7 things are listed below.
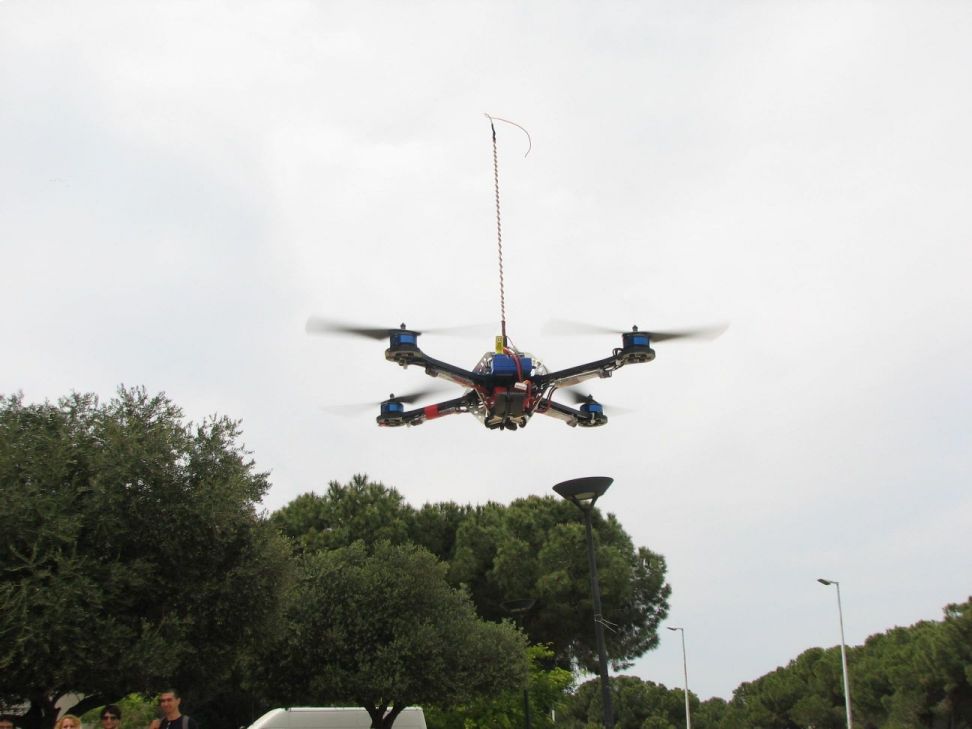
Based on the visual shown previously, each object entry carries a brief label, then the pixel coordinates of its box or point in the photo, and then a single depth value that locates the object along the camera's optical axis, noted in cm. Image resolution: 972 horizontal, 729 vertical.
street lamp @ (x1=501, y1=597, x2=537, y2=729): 2600
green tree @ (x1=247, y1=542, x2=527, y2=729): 2511
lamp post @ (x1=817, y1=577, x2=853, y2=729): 3872
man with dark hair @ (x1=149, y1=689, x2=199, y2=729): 791
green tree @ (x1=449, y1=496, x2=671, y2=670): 4156
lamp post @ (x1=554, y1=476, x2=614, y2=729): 1683
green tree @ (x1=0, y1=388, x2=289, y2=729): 1559
